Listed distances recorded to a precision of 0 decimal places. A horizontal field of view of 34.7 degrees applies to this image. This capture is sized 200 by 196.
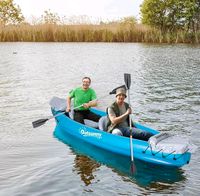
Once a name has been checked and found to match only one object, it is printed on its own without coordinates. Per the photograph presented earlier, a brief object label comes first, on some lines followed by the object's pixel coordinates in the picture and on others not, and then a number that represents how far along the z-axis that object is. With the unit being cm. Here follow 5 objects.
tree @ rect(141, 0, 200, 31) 3349
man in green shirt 801
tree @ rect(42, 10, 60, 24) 3851
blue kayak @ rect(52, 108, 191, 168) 610
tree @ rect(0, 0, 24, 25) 4042
